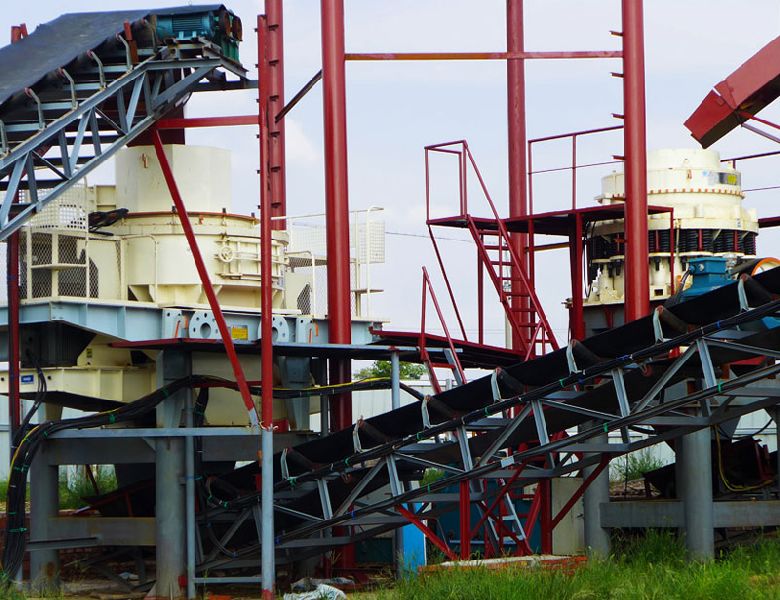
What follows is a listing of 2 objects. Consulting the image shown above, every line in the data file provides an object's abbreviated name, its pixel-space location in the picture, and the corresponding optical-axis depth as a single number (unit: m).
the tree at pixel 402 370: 60.18
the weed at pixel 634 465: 28.47
